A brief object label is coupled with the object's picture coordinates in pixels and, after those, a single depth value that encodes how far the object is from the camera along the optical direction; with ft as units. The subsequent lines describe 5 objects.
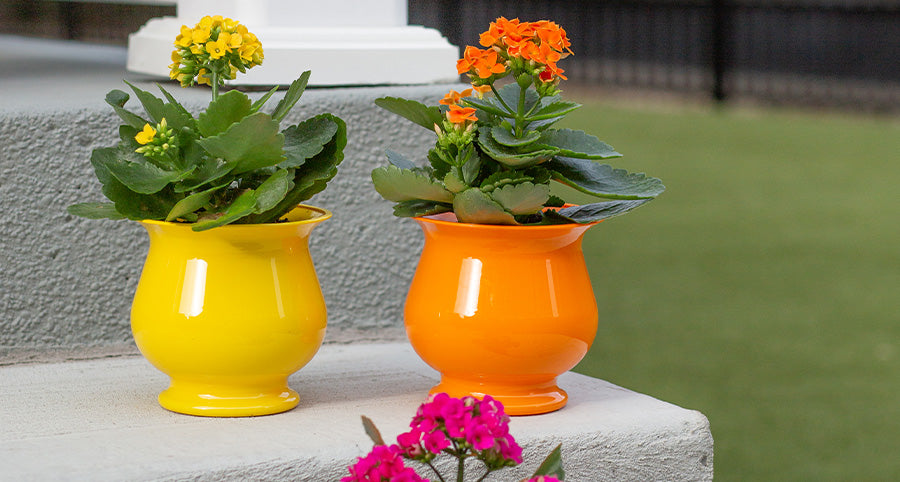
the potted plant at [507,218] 6.49
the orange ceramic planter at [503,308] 6.57
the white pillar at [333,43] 7.67
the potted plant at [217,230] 6.49
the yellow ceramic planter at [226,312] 6.54
